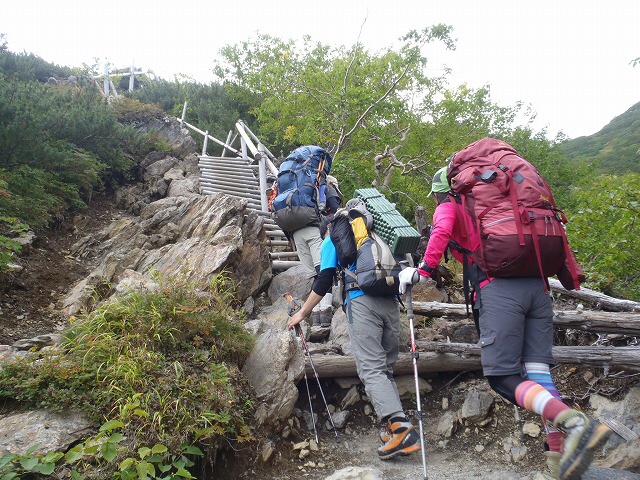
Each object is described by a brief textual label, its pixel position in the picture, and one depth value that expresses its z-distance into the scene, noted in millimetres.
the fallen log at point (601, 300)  4420
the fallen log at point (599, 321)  3893
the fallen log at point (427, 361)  4254
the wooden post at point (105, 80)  21369
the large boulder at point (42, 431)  2602
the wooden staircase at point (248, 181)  8355
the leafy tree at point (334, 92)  12008
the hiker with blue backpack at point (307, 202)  5559
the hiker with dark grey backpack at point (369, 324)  3395
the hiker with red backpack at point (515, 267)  2756
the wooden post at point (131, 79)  24331
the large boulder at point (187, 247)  5629
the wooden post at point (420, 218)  7306
